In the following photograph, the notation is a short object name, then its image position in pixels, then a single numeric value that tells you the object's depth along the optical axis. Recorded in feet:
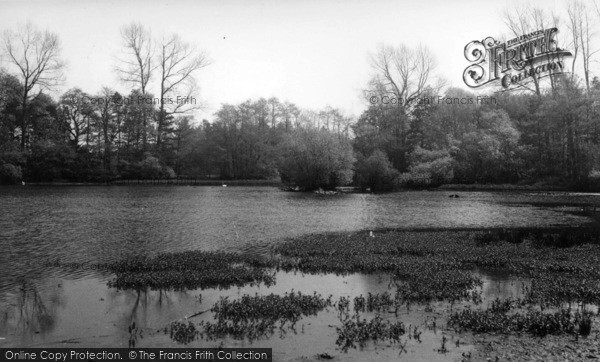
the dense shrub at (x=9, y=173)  249.34
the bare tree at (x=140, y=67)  302.86
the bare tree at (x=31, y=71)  266.92
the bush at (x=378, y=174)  259.39
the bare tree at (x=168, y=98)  310.72
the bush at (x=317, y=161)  246.68
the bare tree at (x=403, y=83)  325.21
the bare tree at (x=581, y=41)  246.88
